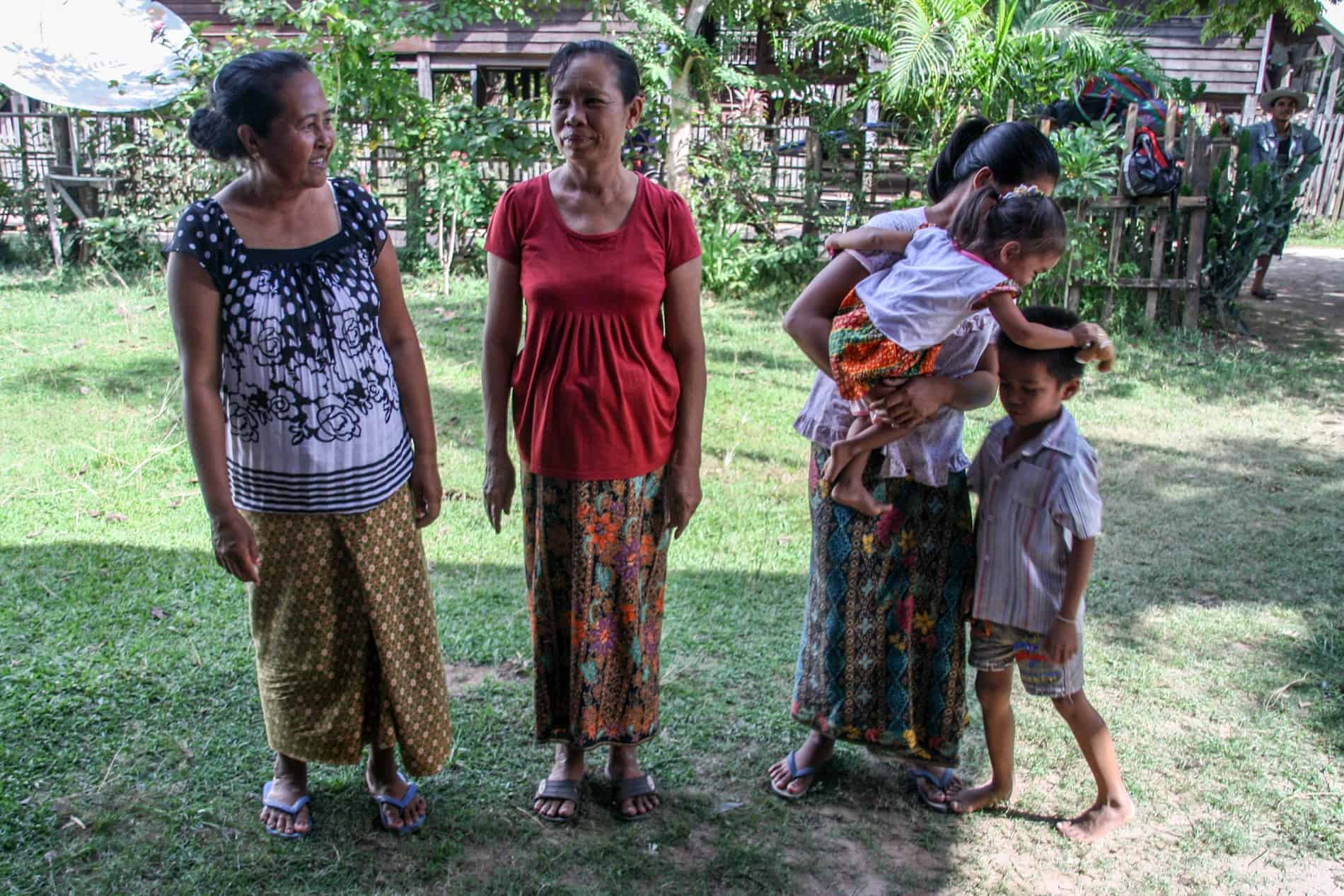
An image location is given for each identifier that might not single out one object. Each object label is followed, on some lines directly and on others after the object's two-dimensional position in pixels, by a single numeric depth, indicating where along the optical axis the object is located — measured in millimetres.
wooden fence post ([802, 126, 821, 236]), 9898
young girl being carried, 2215
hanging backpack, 7820
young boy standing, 2436
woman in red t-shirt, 2445
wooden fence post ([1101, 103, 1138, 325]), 7984
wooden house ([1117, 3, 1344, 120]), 15414
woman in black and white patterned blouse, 2250
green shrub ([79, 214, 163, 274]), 10094
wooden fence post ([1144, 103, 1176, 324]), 8047
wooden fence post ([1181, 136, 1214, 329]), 8000
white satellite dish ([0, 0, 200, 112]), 9484
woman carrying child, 2418
